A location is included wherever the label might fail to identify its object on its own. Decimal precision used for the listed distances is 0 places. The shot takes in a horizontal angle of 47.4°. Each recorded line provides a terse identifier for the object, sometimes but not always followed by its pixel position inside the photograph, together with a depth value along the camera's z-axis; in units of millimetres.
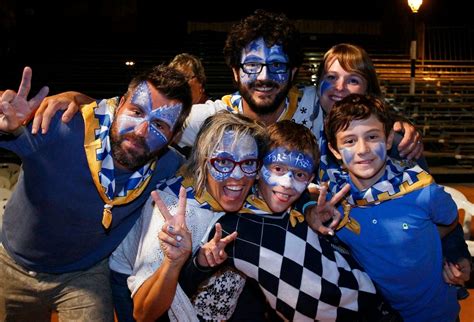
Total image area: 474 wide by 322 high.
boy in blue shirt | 2025
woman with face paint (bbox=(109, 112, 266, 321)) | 1893
